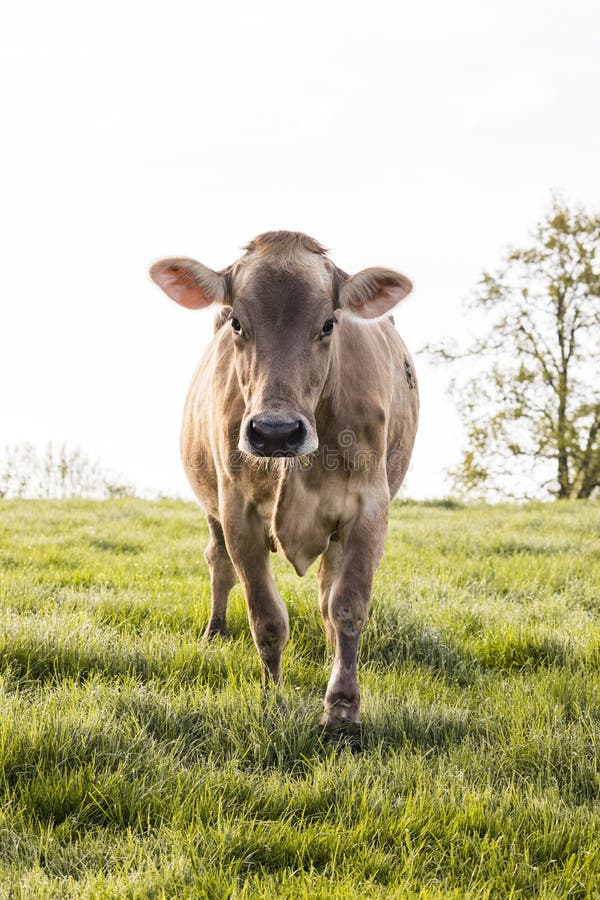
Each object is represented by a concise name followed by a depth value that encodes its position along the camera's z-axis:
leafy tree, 24.48
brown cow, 3.86
